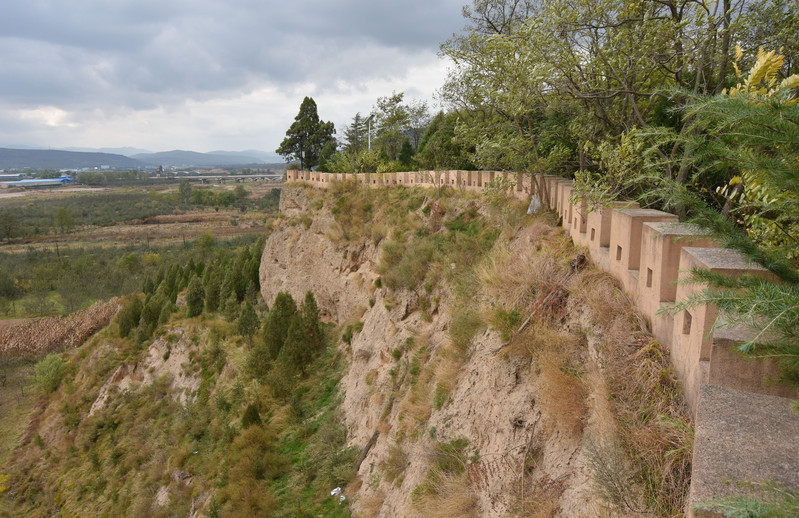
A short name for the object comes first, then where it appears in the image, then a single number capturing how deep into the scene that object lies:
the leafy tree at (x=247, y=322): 19.77
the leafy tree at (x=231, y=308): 24.05
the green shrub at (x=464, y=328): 7.85
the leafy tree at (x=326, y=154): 28.14
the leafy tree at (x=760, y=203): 2.28
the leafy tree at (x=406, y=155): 25.94
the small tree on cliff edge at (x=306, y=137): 31.45
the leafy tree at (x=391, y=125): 30.33
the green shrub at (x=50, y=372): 30.64
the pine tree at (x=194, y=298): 26.31
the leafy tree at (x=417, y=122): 32.91
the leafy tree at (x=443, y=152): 21.11
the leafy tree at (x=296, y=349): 15.69
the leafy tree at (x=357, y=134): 34.59
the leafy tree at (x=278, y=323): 16.92
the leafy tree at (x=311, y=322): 16.59
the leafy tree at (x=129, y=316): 29.78
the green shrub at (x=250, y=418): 13.44
